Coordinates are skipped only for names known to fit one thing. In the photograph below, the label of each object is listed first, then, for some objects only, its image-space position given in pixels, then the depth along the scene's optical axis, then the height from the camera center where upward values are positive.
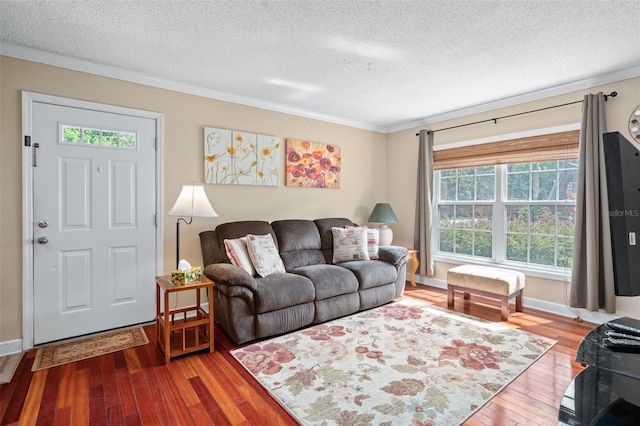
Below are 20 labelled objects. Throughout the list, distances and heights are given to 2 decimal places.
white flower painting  3.52 +0.61
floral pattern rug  1.84 -1.13
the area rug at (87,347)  2.42 -1.14
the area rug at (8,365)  2.16 -1.14
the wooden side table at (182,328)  2.42 -0.95
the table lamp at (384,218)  4.57 -0.11
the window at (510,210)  3.50 +0.01
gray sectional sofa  2.68 -0.68
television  1.10 +0.01
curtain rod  3.04 +1.14
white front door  2.68 -0.10
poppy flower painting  4.16 +0.63
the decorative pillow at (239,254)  3.05 -0.43
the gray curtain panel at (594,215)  3.04 -0.04
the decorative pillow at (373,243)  3.99 -0.41
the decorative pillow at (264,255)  3.11 -0.45
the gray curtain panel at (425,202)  4.57 +0.13
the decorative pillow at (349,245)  3.84 -0.42
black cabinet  1.03 -0.65
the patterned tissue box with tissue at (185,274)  2.54 -0.52
